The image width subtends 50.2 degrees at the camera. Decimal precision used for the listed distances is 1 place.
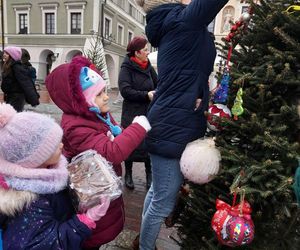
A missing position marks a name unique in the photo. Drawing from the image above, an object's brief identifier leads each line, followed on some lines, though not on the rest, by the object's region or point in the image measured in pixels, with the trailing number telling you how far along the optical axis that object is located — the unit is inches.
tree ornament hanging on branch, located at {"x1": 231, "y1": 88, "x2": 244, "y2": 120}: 66.0
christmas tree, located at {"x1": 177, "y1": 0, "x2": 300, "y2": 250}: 61.9
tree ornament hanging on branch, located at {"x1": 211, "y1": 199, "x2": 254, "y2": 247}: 60.7
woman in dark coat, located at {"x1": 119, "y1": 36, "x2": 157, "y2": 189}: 146.2
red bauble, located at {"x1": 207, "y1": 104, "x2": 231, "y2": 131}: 71.0
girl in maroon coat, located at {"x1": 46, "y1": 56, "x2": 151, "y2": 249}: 71.0
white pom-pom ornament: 68.6
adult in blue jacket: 73.3
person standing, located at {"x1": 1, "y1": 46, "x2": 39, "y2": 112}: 207.9
